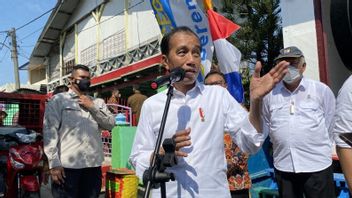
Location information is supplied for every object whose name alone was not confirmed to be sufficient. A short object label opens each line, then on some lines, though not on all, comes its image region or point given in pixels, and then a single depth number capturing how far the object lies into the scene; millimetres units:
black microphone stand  1773
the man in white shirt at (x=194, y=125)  1983
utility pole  21641
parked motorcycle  4809
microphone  1921
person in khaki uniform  9195
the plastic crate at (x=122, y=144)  6742
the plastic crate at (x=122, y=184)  5172
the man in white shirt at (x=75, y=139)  3803
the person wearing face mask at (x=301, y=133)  3340
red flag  4508
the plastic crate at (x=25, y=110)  5836
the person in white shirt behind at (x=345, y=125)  1912
